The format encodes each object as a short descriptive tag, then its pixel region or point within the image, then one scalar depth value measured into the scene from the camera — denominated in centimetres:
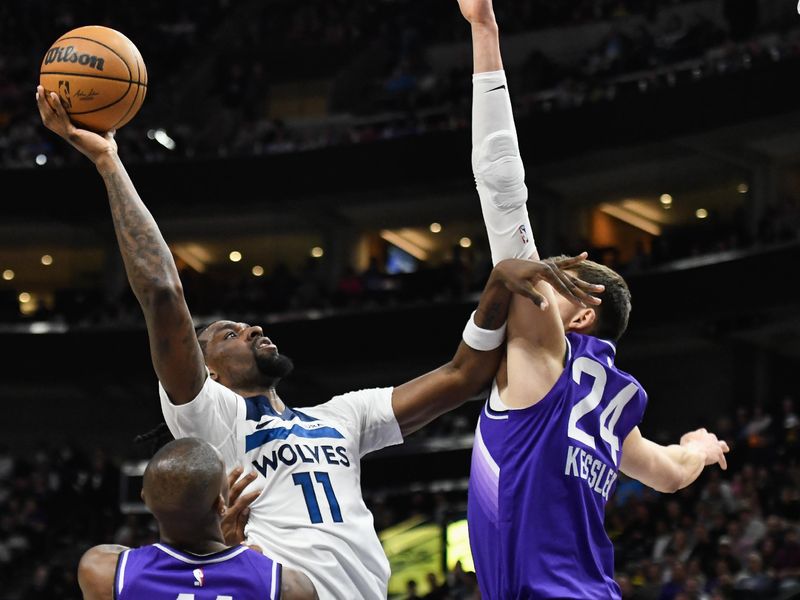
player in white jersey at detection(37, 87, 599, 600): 425
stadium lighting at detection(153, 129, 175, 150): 2544
